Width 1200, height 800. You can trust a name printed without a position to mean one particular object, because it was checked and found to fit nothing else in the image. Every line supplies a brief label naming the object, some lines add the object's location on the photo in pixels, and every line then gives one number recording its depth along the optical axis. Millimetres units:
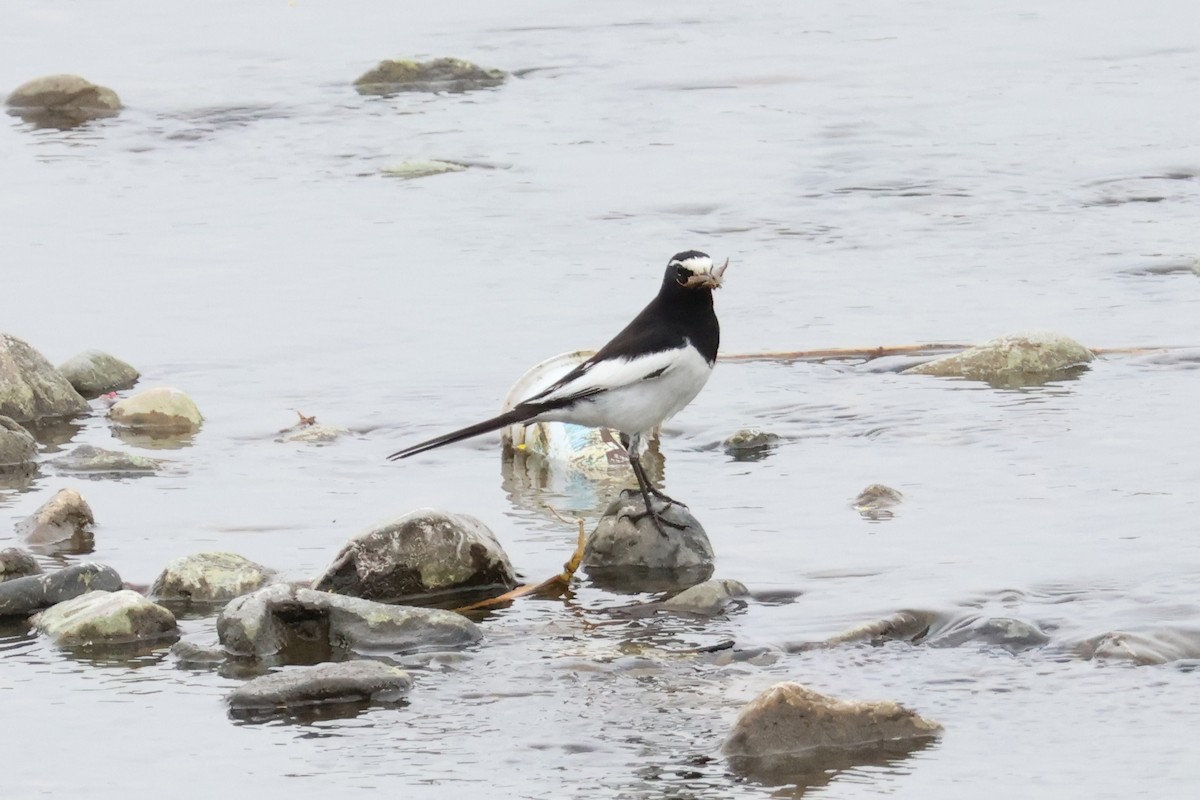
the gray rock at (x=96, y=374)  21859
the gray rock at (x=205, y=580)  15070
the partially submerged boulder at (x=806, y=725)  11594
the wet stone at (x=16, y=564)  15281
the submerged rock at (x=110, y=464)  19016
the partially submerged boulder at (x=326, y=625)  13836
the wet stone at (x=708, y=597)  14719
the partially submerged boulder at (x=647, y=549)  15953
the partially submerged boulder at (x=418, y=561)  15234
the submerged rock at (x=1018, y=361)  20922
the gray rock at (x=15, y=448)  19109
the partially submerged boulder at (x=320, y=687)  12687
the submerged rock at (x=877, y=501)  16906
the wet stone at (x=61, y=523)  16703
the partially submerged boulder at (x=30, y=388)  20641
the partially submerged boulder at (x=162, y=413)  20500
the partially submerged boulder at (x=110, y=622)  14102
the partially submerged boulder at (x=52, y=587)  14656
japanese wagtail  16625
